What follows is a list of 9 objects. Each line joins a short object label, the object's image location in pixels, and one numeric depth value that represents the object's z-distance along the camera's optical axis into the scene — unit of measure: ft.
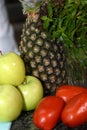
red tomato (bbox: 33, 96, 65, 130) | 3.05
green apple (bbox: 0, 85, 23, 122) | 3.22
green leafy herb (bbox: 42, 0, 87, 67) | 3.27
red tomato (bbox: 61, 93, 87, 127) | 3.02
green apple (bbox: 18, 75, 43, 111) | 3.44
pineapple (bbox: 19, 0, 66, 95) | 3.60
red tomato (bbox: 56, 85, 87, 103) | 3.31
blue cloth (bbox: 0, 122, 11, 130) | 3.29
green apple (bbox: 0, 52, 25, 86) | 3.44
